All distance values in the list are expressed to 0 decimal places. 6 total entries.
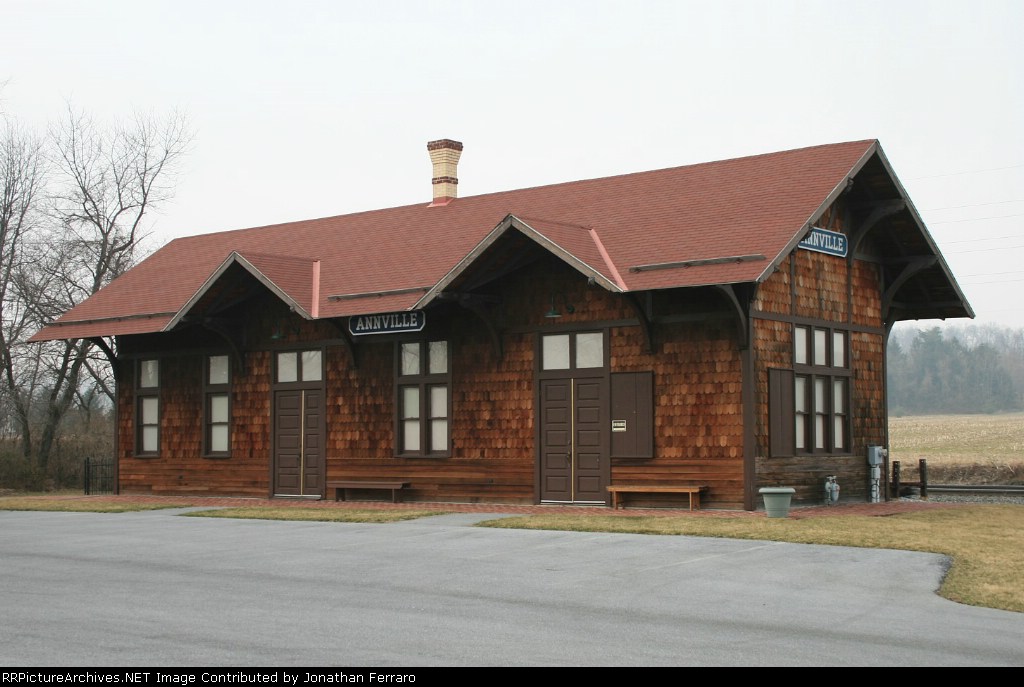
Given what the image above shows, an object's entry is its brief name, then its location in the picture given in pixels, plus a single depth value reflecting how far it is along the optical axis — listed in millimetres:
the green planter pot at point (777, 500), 18453
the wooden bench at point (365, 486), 23609
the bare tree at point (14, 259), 41750
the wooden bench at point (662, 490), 20109
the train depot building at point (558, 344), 20219
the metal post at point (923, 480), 24767
